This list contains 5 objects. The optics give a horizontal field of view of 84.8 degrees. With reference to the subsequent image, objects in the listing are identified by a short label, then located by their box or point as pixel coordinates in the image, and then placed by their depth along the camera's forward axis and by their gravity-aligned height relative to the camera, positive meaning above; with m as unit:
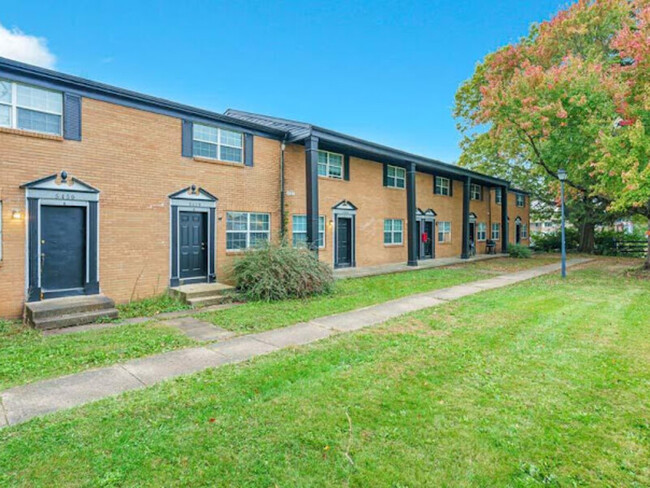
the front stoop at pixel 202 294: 9.06 -1.25
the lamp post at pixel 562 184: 13.45 +2.34
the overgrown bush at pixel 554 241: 28.50 +0.21
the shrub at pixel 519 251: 22.88 -0.46
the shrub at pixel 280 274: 9.42 -0.77
